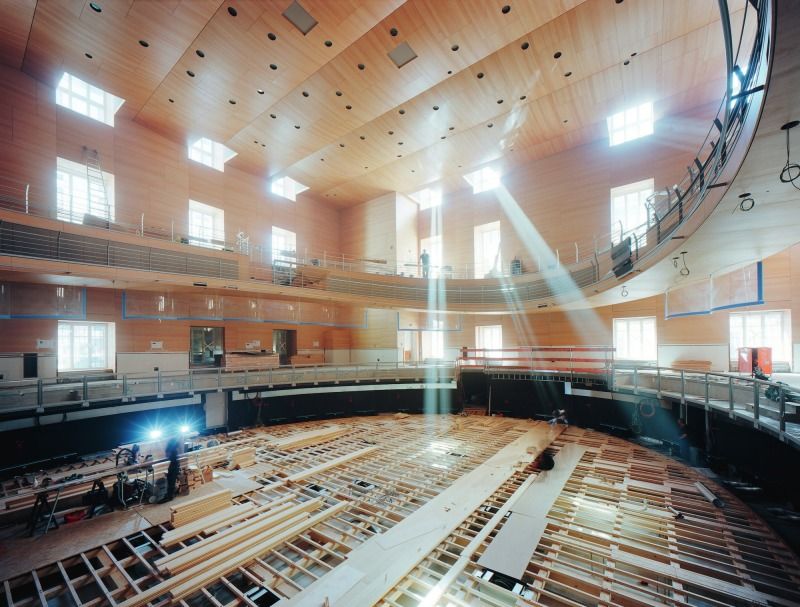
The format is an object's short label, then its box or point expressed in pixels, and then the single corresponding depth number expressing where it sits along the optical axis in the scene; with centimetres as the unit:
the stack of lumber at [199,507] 578
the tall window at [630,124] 1577
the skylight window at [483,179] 2077
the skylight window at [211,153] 1730
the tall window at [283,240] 2045
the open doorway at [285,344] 1939
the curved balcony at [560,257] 413
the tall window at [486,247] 2083
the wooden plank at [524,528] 452
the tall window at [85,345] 1254
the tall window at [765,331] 1245
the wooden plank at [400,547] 404
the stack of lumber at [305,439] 992
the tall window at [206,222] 1702
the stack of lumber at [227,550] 412
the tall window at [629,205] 1609
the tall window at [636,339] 1572
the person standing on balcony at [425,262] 1952
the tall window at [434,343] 2183
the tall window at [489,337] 2017
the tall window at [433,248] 2270
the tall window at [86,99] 1331
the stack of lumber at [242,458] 842
